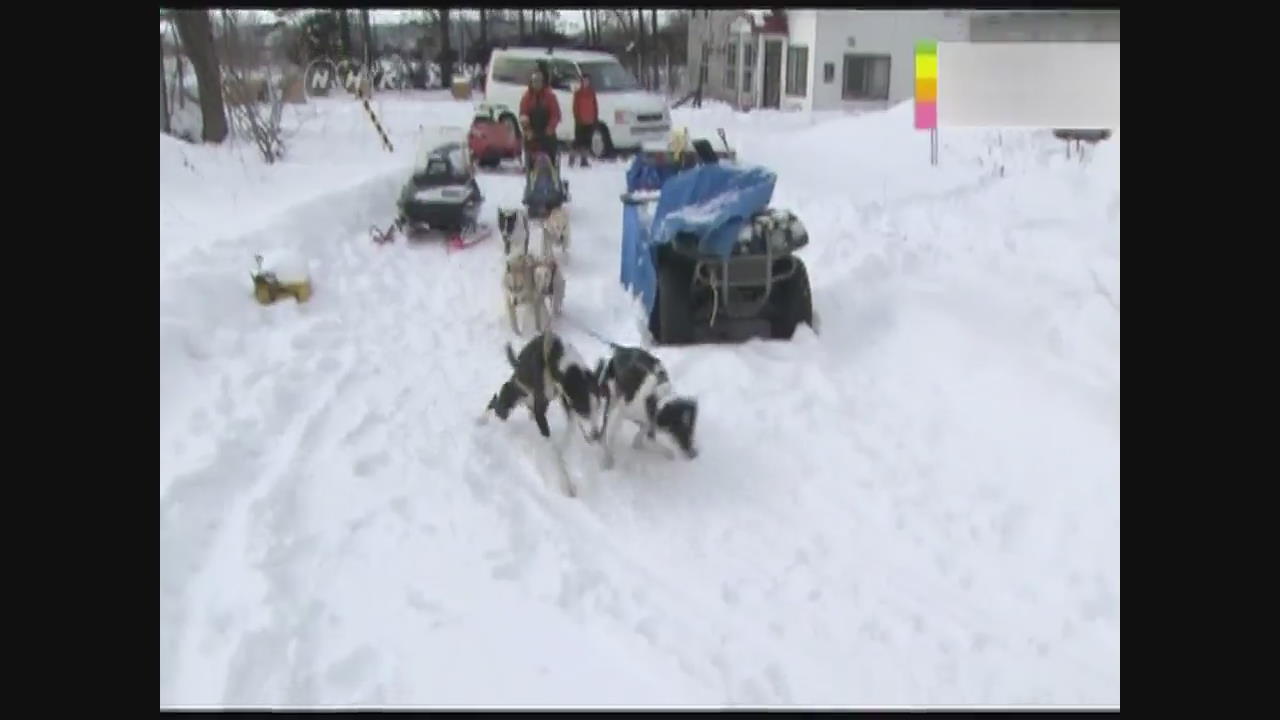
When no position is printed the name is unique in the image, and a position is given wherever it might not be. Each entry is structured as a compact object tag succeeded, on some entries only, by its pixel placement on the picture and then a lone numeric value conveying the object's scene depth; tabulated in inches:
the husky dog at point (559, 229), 323.6
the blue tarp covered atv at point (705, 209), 238.1
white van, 602.9
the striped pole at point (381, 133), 609.4
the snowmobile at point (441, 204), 358.6
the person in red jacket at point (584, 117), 563.5
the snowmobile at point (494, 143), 545.6
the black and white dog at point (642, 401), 177.2
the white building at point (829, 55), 964.0
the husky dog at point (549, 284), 258.4
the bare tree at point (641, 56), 1347.2
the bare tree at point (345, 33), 1214.2
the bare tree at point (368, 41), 1144.3
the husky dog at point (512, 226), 311.1
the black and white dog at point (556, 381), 176.4
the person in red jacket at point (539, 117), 469.4
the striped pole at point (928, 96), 505.7
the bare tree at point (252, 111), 529.5
